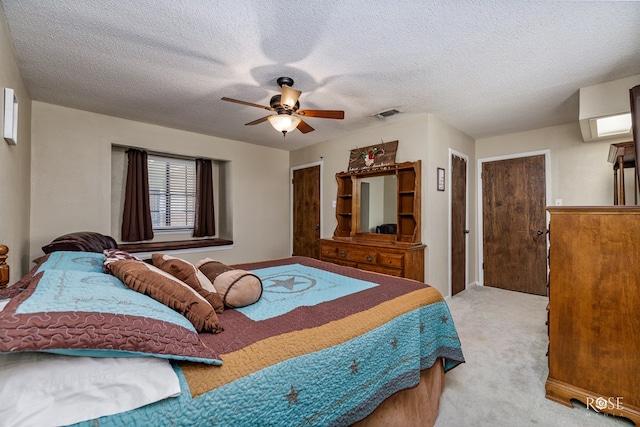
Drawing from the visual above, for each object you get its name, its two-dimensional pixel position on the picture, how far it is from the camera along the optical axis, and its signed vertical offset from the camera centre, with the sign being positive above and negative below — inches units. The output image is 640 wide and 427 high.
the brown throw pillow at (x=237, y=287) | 54.9 -14.2
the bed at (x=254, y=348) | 27.1 -18.8
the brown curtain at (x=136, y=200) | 153.9 +9.7
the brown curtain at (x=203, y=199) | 183.9 +12.1
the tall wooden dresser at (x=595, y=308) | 65.2 -23.1
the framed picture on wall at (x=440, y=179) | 147.5 +19.7
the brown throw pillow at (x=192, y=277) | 51.7 -11.4
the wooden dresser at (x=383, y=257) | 130.0 -20.7
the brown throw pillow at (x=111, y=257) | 51.8 -8.4
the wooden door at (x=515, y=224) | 161.5 -5.1
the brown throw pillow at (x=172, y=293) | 42.1 -11.7
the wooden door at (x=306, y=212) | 197.3 +3.6
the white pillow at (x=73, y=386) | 23.8 -16.1
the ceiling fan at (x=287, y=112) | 93.0 +36.8
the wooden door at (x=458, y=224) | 160.2 -4.8
